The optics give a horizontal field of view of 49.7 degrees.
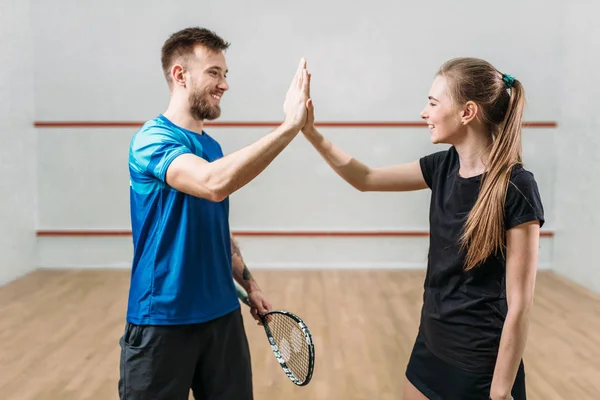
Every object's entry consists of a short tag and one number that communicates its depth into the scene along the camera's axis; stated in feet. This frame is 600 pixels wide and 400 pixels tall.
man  4.51
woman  4.08
